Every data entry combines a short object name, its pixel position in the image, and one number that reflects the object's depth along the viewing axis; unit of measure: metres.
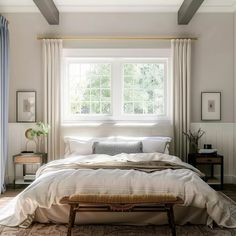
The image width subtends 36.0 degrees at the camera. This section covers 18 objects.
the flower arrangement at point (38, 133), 5.91
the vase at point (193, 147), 6.06
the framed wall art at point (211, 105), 6.33
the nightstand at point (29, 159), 5.80
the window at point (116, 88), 6.43
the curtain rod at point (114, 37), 6.25
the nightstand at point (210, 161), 5.82
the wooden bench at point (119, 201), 3.40
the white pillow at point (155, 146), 5.69
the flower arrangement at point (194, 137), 6.09
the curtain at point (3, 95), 5.66
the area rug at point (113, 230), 3.65
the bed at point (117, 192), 3.78
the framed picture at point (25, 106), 6.29
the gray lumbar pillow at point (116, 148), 5.53
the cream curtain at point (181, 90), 6.21
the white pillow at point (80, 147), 5.69
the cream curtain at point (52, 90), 6.18
